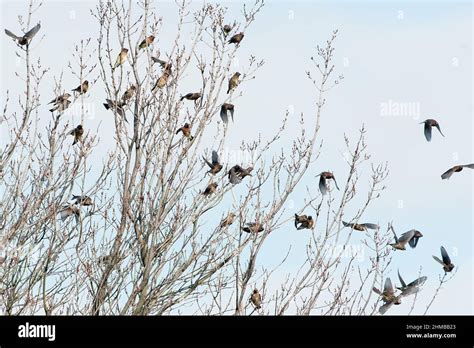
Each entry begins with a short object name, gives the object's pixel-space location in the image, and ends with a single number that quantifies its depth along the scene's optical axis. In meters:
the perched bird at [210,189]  15.37
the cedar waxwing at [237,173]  15.21
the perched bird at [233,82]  15.73
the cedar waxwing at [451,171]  14.95
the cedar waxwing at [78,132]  15.84
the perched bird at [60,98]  16.52
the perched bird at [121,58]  15.63
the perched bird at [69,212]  16.09
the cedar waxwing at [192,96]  15.52
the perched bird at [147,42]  15.87
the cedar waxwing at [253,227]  14.77
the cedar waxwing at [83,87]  16.30
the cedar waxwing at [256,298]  14.40
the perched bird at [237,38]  16.17
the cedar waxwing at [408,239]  14.48
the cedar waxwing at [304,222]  15.05
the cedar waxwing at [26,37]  16.48
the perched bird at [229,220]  15.52
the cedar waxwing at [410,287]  14.12
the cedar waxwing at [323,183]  15.20
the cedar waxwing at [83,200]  16.17
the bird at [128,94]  15.58
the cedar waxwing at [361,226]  14.89
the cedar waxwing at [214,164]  15.27
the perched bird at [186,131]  15.33
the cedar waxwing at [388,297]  14.05
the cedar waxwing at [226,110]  15.38
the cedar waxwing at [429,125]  15.34
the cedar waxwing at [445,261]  14.83
